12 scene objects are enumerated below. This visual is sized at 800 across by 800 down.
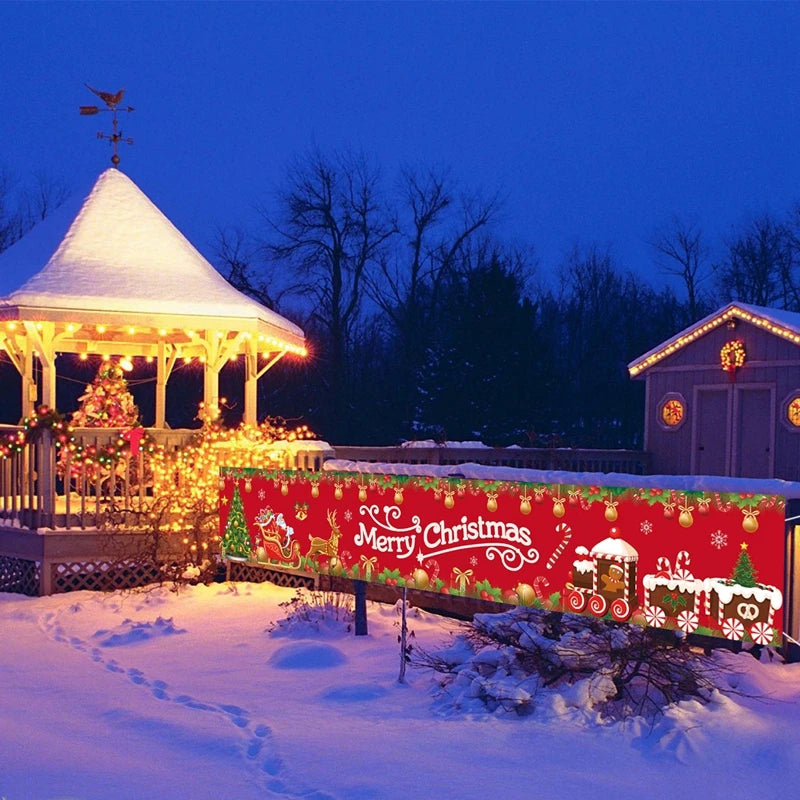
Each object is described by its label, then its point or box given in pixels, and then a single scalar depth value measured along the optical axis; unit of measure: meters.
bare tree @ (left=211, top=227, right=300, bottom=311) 36.78
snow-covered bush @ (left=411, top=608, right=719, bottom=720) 6.21
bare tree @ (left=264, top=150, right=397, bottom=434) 36.12
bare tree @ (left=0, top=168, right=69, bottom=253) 35.58
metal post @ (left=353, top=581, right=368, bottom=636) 8.46
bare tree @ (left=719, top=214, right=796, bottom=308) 43.91
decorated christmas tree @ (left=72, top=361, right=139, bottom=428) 14.55
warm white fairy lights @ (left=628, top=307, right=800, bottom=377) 17.62
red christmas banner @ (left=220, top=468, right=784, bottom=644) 5.62
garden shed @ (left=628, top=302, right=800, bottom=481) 17.80
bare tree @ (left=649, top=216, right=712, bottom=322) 48.44
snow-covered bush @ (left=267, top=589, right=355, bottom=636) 8.70
